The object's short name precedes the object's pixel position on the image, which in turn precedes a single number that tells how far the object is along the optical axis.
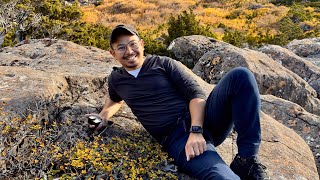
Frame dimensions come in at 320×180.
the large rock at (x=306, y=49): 16.31
